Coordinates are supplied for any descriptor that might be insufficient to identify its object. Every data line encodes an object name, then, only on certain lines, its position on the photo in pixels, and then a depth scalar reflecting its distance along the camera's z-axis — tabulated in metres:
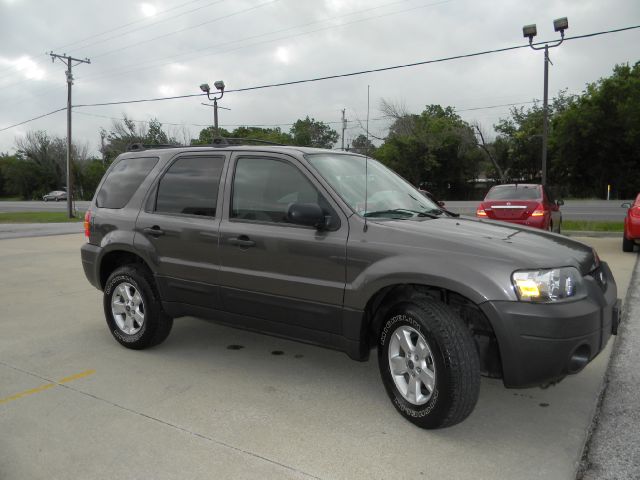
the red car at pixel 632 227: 9.99
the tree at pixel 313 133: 77.19
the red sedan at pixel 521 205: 10.65
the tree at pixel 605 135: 40.56
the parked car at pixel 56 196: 66.69
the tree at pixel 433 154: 49.09
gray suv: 2.94
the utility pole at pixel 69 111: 29.56
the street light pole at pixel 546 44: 15.42
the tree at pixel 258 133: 72.55
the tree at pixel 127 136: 72.88
